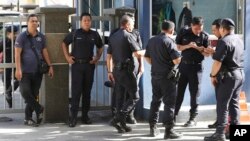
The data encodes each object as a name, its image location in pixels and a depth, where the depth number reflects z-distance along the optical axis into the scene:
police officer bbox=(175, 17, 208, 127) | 8.68
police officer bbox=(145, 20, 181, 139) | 7.74
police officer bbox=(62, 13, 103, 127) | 8.96
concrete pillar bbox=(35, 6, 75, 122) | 9.13
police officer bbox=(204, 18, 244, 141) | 7.38
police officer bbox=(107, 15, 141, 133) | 8.19
